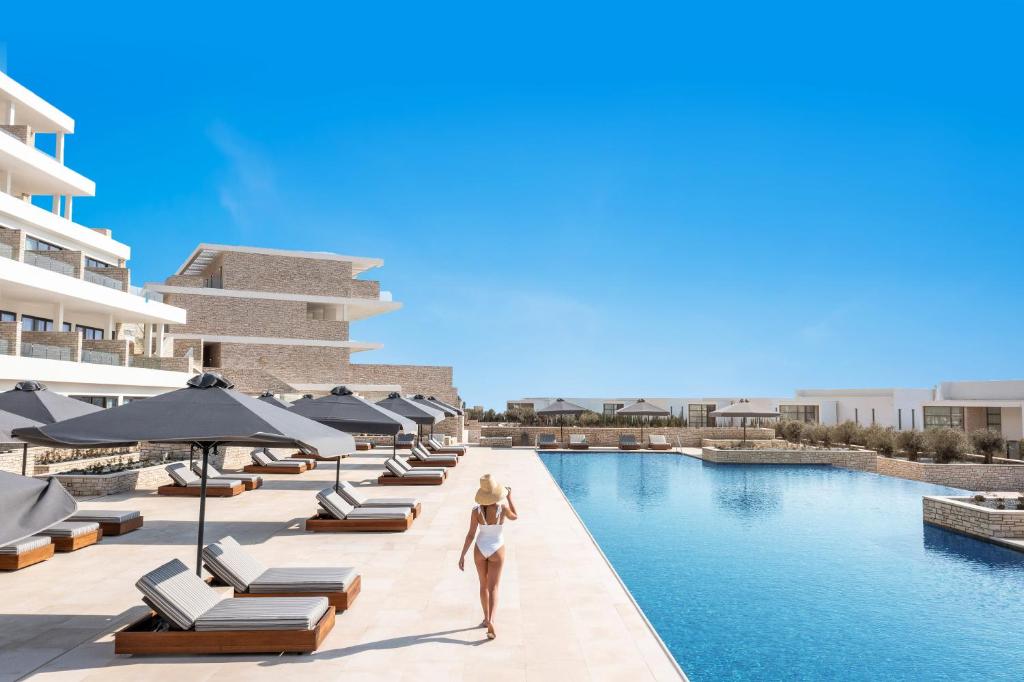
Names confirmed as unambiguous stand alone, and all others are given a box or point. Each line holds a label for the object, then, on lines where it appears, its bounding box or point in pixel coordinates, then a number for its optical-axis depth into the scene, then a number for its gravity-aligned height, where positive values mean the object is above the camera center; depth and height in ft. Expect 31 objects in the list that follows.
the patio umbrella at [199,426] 18.92 -0.76
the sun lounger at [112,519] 32.40 -5.61
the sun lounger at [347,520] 33.88 -5.92
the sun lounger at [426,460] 67.46 -6.02
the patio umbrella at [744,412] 104.35 -2.09
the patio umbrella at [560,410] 103.19 -1.72
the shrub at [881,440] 88.11 -5.49
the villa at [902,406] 119.55 -1.68
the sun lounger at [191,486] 45.98 -5.80
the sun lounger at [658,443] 104.29 -6.75
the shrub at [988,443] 76.59 -5.01
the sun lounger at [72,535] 28.66 -5.68
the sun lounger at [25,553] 25.88 -5.79
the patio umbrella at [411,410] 58.54 -0.97
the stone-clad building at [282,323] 143.33 +15.84
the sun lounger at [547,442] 104.40 -6.55
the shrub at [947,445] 75.01 -5.13
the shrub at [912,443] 81.31 -5.36
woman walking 18.86 -3.89
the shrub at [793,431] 109.29 -5.19
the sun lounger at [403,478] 53.78 -6.12
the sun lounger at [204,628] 17.10 -5.67
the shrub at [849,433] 96.53 -4.90
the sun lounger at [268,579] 20.11 -5.39
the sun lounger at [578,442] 102.32 -6.45
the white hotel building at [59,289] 70.64 +12.58
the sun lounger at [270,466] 61.52 -5.95
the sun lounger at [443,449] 79.97 -5.86
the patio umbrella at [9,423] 28.19 -1.02
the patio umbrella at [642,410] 109.18 -1.86
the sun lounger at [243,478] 48.67 -5.62
